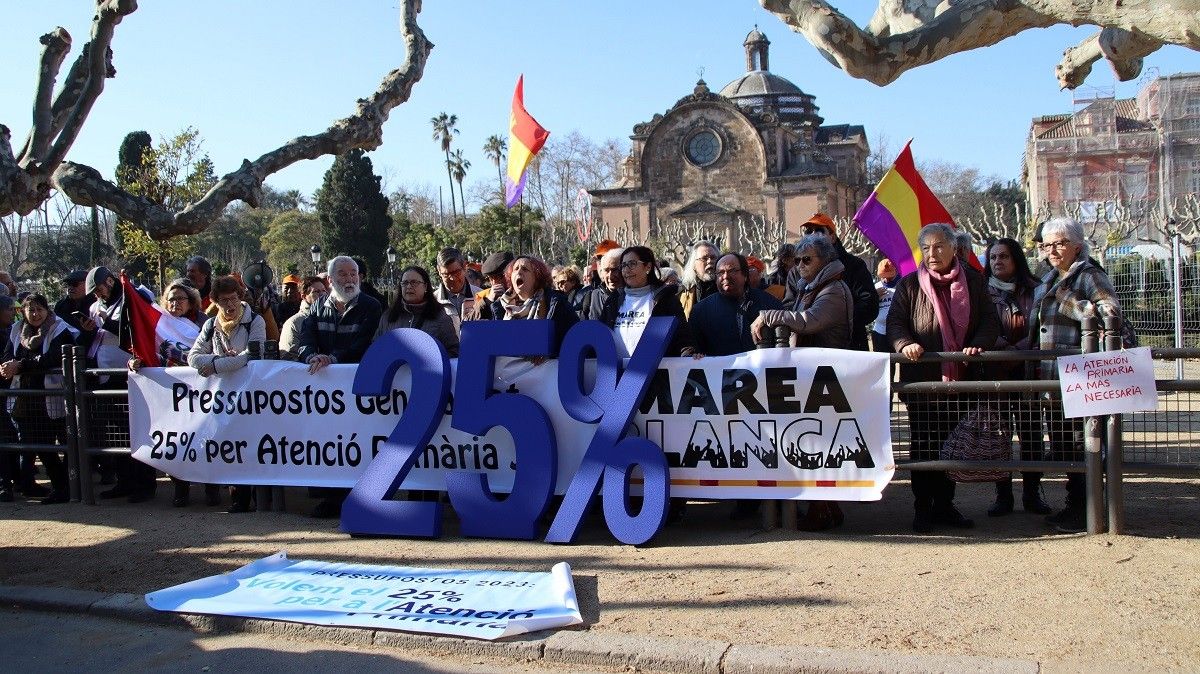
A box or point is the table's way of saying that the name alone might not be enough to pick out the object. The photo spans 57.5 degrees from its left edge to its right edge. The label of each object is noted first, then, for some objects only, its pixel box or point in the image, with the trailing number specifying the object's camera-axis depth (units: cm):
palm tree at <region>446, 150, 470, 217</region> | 9712
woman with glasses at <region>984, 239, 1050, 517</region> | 646
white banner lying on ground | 521
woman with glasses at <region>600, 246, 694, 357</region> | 726
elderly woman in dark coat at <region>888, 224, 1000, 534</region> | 658
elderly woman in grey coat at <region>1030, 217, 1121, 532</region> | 636
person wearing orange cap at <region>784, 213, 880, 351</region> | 741
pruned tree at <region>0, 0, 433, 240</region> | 758
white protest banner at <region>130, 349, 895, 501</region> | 650
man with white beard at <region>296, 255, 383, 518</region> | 797
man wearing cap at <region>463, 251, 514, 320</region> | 918
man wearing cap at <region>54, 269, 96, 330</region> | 1023
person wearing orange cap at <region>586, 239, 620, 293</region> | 990
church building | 7600
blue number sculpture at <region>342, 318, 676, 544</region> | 670
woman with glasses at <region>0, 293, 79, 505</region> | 900
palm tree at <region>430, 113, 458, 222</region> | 9638
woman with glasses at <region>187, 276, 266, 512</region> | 828
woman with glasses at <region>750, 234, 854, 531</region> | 664
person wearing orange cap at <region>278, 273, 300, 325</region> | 1250
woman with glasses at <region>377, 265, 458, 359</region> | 768
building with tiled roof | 6938
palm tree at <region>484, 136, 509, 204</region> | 9938
